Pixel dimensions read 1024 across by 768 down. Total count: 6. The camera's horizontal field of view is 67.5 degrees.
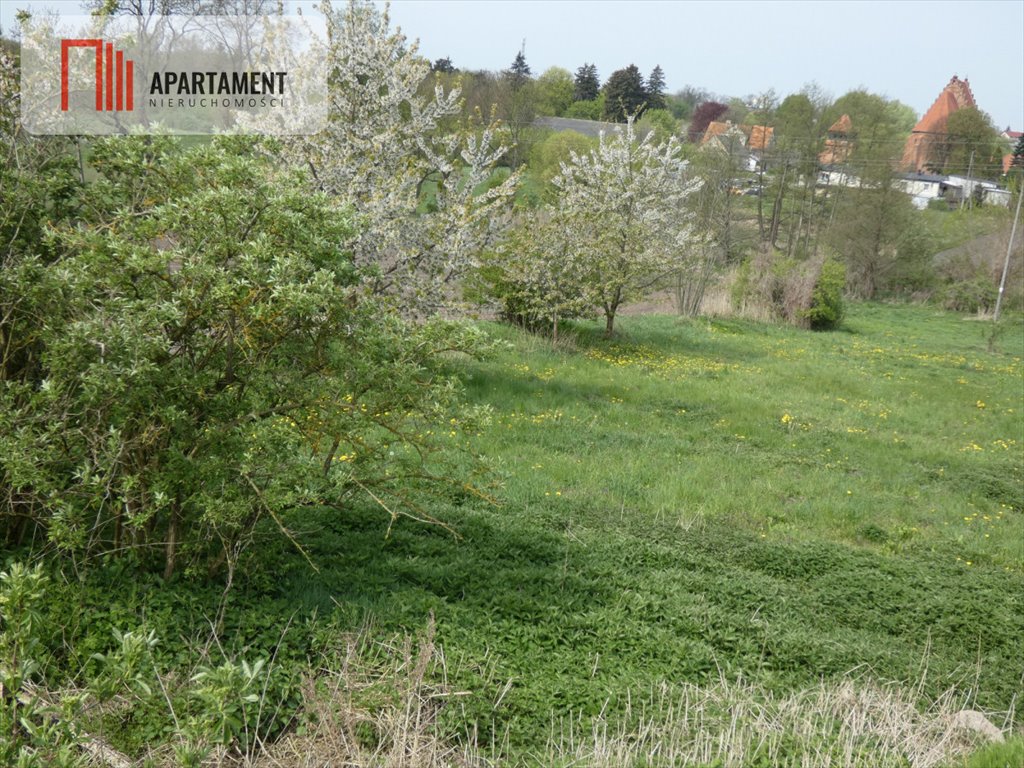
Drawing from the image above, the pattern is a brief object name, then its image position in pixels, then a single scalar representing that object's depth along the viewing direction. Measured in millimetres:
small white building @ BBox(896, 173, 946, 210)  57719
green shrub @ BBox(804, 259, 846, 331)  21484
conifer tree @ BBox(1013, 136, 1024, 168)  54156
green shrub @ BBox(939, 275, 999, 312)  28250
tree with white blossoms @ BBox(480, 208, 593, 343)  13820
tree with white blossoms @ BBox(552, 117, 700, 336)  14602
